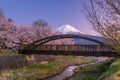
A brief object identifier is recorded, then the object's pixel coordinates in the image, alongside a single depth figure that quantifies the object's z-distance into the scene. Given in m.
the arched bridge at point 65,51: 12.88
